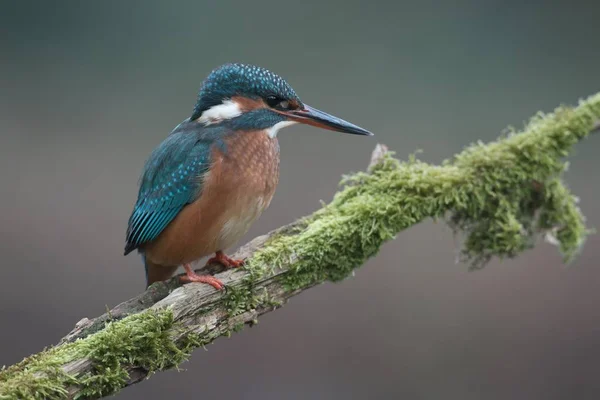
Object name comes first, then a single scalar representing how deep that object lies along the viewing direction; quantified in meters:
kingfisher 4.70
